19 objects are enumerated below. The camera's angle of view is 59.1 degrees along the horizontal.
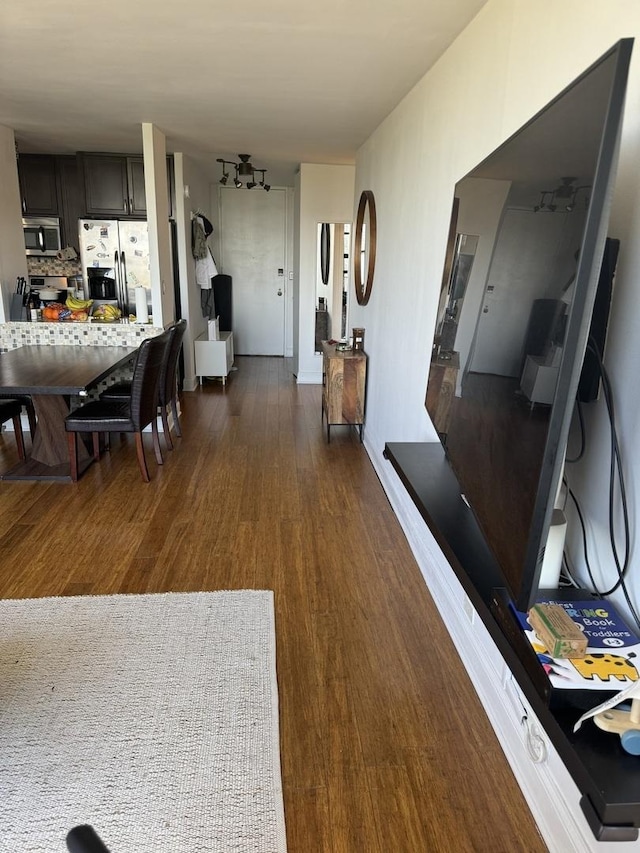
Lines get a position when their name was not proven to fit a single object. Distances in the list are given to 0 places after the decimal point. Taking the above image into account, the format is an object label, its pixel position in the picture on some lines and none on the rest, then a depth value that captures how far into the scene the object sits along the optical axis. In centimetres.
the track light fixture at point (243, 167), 555
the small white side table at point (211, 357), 648
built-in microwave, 613
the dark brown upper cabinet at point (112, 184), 562
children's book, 109
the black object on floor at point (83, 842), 65
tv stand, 86
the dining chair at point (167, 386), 419
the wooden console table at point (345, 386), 458
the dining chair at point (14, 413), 383
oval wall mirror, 445
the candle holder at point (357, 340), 473
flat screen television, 93
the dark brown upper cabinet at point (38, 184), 597
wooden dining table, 339
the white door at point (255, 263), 803
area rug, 153
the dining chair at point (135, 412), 359
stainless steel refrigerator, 571
